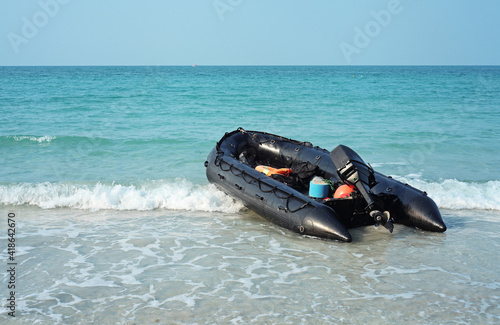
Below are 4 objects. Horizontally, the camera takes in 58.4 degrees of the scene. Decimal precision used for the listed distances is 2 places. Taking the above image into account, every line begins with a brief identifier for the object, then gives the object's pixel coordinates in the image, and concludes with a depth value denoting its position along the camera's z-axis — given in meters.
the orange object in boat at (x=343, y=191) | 6.04
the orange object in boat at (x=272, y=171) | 6.99
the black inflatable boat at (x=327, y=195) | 5.70
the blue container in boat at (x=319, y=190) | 6.20
